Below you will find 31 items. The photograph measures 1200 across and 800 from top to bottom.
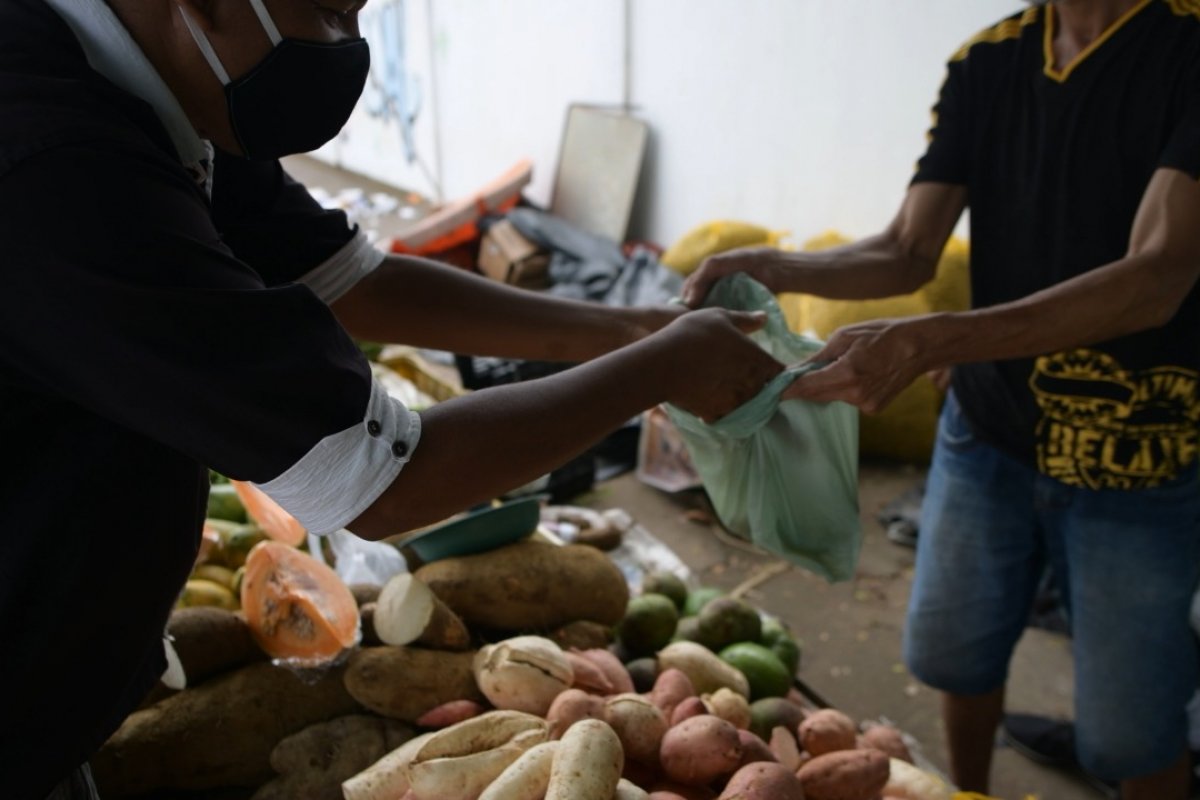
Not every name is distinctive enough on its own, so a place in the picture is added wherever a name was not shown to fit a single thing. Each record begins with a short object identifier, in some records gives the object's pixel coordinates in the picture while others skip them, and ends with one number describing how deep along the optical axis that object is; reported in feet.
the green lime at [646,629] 6.61
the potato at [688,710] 5.15
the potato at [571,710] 4.88
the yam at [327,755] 5.00
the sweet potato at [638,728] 4.95
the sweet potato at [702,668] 5.91
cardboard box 20.77
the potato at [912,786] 5.24
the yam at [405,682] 5.34
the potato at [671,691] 5.38
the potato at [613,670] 5.66
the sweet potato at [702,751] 4.74
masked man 2.89
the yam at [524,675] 5.22
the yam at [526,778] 4.28
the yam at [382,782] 4.73
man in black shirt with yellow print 5.71
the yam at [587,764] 4.13
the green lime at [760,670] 6.31
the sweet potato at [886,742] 5.72
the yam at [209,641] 5.37
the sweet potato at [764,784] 4.45
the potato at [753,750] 4.92
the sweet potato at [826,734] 5.42
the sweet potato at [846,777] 4.95
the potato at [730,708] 5.41
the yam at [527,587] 6.07
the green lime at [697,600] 7.47
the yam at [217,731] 5.01
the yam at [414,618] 5.56
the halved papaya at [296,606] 5.47
